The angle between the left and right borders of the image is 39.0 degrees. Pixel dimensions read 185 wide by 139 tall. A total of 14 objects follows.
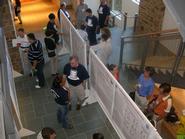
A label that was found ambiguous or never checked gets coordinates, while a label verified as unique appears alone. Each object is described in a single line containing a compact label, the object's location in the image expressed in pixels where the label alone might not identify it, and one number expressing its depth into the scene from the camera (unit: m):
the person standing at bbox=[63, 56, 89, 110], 6.16
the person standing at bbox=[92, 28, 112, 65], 6.93
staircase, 6.66
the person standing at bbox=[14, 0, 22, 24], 11.89
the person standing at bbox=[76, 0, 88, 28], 9.70
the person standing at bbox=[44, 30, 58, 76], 7.55
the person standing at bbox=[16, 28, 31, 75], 7.62
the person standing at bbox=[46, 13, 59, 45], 7.88
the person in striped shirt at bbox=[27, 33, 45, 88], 7.11
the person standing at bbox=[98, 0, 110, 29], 9.94
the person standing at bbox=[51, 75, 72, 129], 5.48
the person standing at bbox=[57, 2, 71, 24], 8.74
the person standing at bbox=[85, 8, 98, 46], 8.82
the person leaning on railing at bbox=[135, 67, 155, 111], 5.62
